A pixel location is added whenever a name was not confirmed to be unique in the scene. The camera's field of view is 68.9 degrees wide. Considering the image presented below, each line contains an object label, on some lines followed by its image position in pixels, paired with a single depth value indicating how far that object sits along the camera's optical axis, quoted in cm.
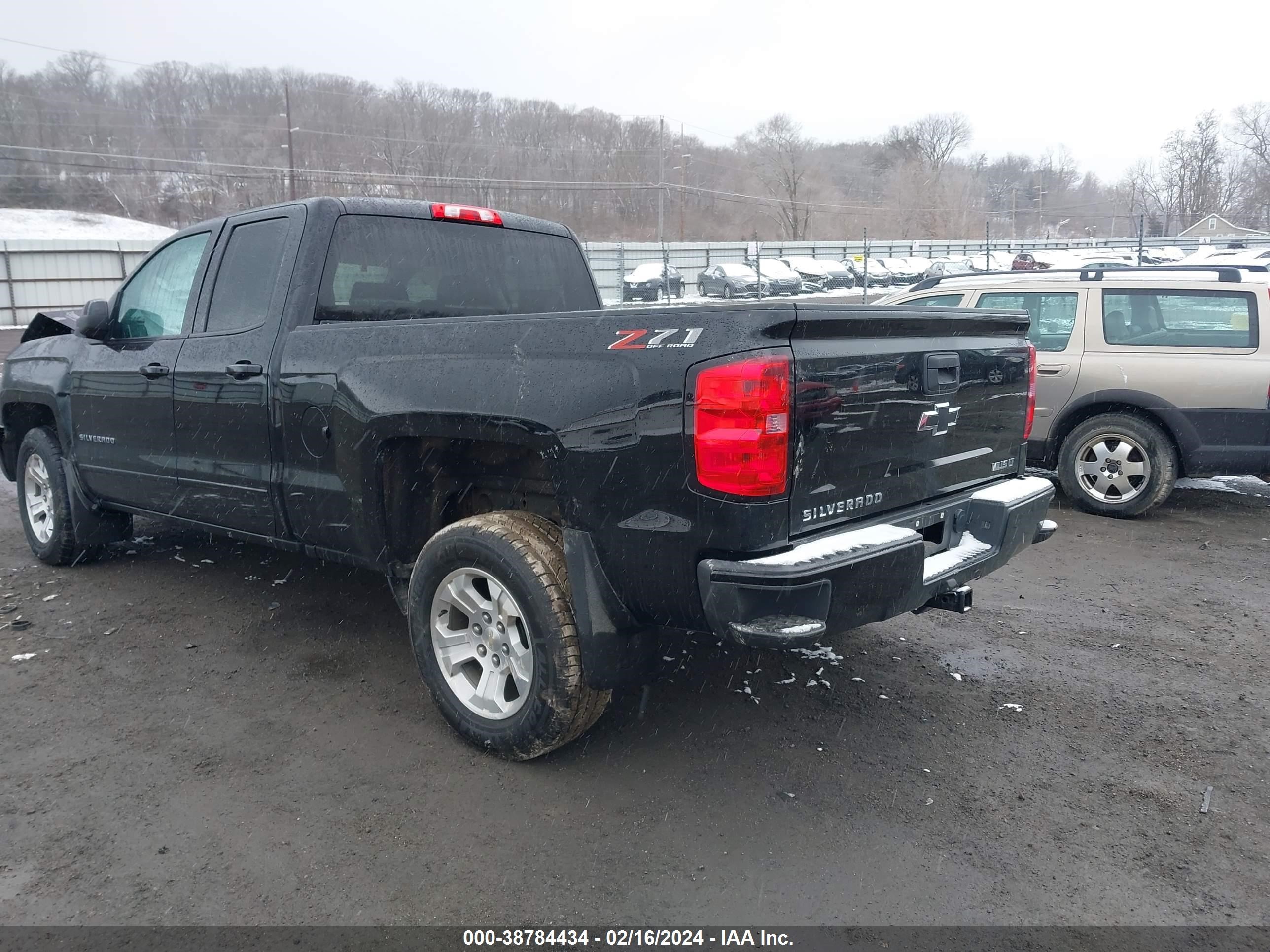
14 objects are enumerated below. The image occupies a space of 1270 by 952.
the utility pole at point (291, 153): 3778
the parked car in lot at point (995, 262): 3603
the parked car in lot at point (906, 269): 3778
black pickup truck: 266
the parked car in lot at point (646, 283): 2953
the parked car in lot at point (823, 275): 3622
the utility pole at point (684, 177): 4809
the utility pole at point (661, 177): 4614
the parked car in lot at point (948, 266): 3372
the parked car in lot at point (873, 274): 3667
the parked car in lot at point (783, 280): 3328
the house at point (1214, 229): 5741
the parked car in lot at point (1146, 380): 634
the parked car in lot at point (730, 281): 3269
